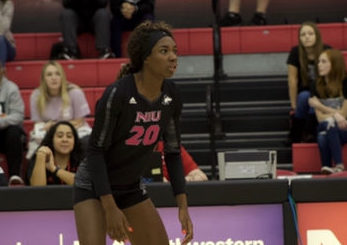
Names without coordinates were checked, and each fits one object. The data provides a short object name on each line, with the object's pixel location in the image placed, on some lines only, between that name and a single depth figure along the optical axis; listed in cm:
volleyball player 984
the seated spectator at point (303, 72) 1889
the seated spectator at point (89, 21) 2140
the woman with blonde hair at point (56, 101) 1839
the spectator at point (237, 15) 2293
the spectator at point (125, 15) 2161
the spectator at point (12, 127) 1778
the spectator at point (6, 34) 2068
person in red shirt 1566
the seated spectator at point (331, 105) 1770
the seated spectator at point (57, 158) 1446
